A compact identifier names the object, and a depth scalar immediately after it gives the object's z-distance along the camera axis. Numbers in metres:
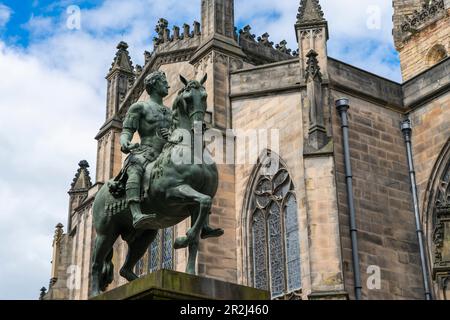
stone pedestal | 6.55
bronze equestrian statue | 7.45
